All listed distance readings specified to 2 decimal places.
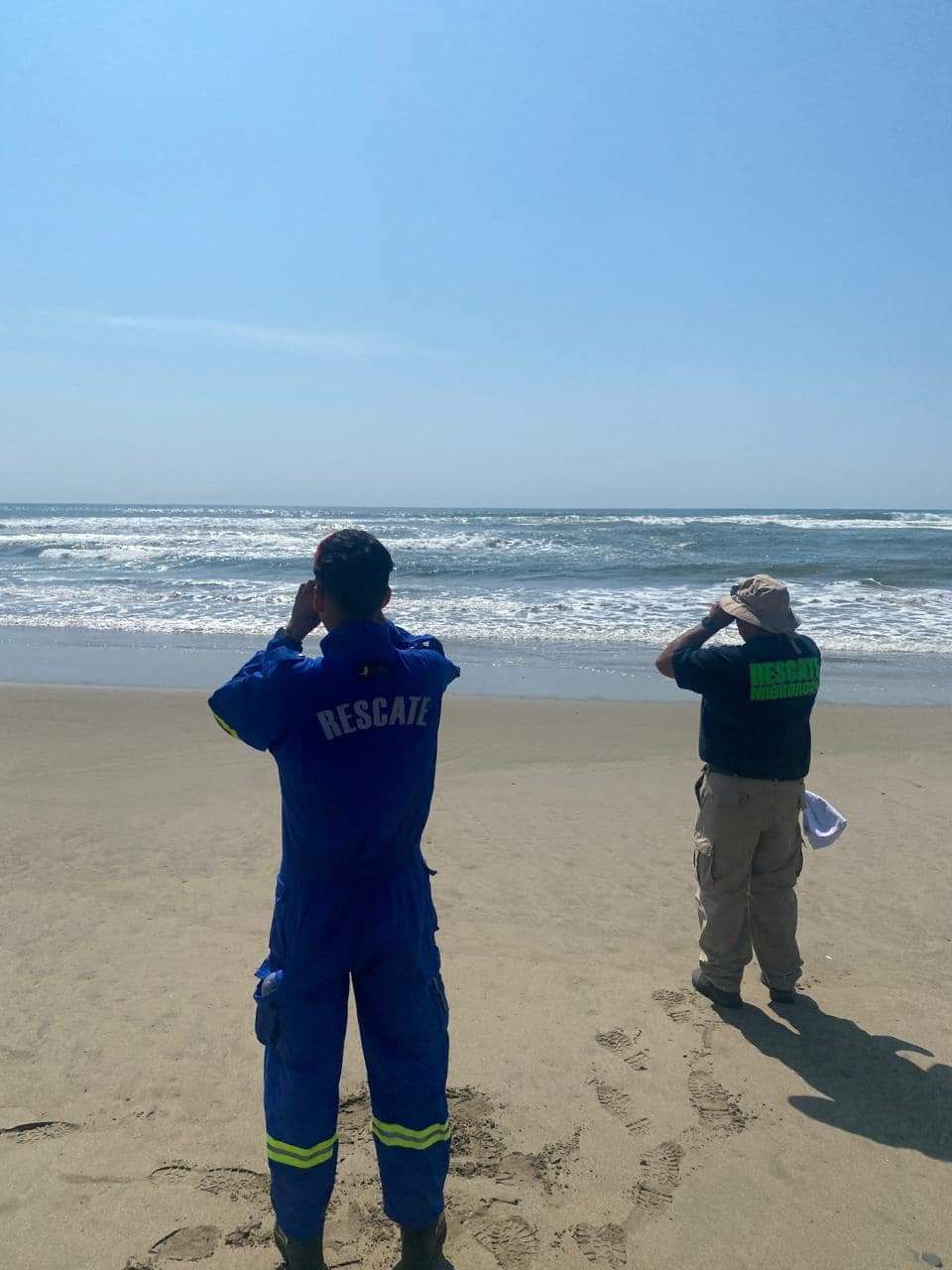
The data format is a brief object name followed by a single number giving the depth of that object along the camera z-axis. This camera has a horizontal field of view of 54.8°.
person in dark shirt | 3.71
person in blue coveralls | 2.29
